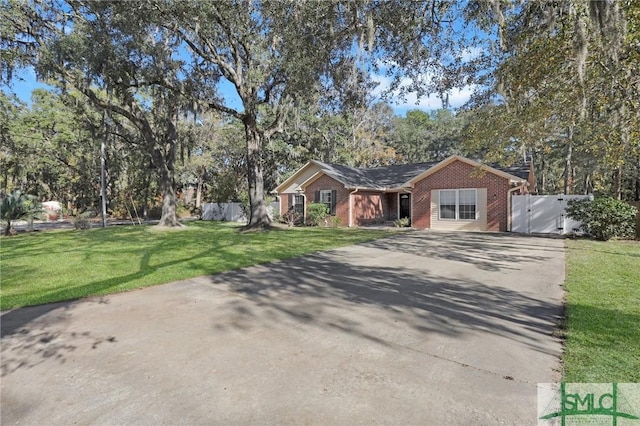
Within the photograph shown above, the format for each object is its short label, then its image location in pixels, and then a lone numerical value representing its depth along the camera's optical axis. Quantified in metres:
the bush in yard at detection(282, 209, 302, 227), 22.45
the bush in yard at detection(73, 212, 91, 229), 19.20
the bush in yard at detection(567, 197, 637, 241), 12.37
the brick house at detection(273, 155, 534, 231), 16.61
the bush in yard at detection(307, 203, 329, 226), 20.84
